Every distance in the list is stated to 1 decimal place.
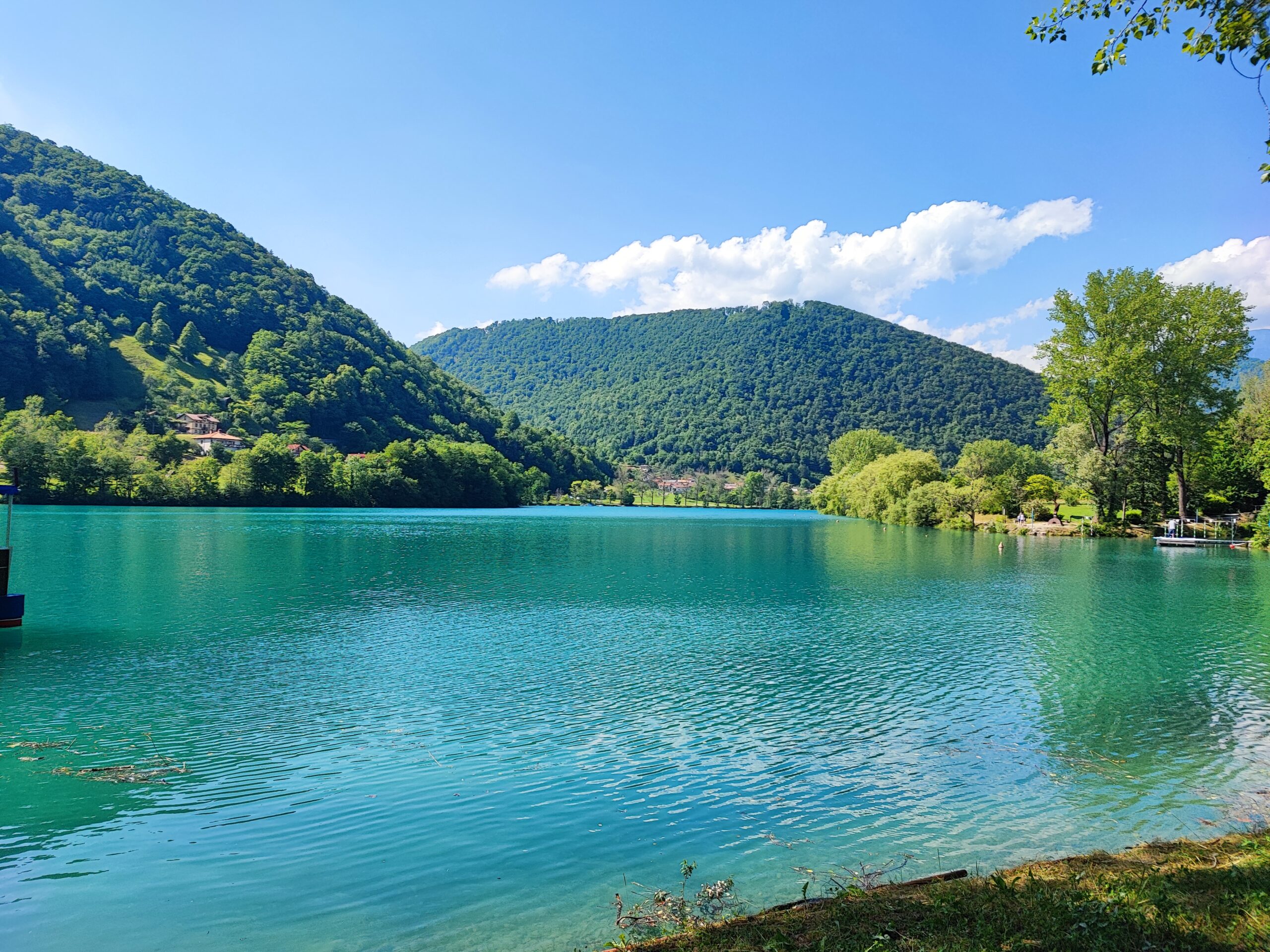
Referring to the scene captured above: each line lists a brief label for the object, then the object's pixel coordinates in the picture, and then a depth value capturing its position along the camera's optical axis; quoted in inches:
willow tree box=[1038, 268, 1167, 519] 2421.3
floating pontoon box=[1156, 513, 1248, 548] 2224.4
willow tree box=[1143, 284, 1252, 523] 2400.3
